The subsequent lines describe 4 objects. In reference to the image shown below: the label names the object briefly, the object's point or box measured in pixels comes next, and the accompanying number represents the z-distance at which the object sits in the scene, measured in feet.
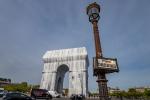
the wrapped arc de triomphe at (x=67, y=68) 204.79
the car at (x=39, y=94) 92.52
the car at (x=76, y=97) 115.27
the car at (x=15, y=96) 57.59
